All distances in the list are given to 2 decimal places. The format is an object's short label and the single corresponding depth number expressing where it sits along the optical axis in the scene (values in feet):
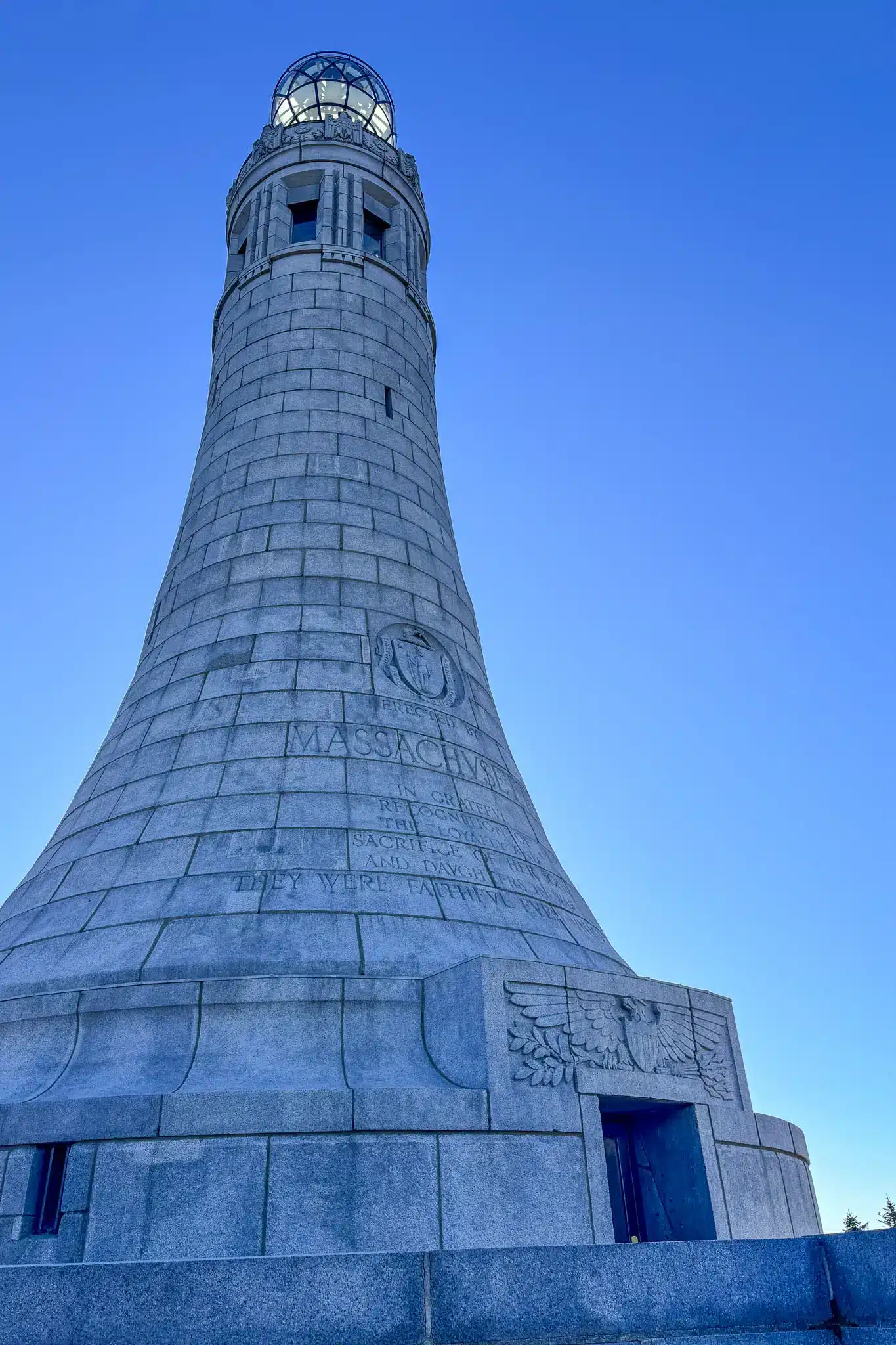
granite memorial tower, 26.08
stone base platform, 16.55
